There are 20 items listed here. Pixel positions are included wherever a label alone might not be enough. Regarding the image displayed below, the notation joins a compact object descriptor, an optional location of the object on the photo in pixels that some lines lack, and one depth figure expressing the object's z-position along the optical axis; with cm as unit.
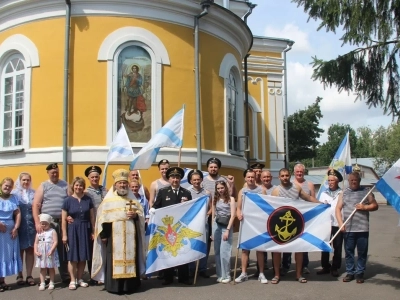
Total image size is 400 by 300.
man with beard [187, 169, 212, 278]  797
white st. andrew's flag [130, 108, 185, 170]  905
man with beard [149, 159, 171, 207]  830
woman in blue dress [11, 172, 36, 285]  762
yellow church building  1176
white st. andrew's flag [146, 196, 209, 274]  743
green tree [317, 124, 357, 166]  8296
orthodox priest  704
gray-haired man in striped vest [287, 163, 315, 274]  826
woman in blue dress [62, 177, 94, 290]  731
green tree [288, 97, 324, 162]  3712
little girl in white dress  728
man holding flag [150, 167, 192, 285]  762
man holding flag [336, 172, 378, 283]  761
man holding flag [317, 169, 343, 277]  825
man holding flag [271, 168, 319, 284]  768
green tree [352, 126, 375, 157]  8300
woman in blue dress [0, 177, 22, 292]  726
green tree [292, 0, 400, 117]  795
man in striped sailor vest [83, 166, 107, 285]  762
